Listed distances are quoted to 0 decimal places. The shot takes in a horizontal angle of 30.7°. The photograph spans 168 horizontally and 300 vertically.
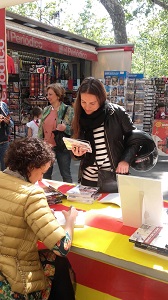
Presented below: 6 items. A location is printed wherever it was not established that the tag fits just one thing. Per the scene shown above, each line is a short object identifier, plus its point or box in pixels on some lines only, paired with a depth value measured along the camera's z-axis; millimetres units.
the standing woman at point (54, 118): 3500
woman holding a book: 2109
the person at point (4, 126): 4127
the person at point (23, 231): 1294
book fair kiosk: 1308
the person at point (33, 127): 5027
